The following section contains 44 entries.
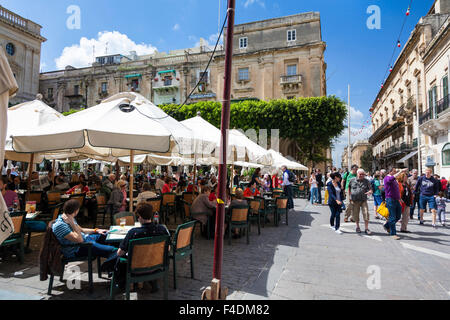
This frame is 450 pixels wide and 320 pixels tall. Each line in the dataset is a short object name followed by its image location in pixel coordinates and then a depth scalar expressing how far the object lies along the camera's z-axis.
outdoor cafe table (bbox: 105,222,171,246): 3.84
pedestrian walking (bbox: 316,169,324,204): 16.00
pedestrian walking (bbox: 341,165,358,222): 9.02
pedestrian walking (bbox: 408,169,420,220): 11.08
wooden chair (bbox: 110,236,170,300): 3.19
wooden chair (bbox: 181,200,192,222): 7.15
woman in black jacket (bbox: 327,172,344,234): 8.05
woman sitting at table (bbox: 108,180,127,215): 6.99
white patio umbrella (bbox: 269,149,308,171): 14.47
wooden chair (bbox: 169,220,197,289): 3.88
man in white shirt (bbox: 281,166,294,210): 12.28
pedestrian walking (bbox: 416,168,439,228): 9.09
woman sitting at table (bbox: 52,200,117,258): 3.65
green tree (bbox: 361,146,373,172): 52.76
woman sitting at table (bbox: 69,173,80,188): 11.30
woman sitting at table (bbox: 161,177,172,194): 9.71
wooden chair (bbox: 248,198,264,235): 7.67
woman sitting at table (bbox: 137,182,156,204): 7.35
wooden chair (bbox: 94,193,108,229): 7.58
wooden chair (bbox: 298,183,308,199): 18.64
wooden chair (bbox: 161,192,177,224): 8.57
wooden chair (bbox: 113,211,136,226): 4.82
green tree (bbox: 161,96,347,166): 25.86
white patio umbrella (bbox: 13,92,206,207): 4.45
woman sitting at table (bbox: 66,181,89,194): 8.73
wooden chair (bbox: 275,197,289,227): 8.73
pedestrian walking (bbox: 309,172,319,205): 15.13
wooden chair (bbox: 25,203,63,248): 5.34
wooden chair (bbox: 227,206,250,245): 6.40
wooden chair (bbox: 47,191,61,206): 7.84
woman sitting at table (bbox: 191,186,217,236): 6.61
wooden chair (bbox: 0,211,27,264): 4.61
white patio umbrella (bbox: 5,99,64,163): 5.81
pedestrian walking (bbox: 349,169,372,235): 7.62
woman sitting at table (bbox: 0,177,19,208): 5.73
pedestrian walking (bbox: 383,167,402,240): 7.31
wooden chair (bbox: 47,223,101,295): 3.62
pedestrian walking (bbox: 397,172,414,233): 7.84
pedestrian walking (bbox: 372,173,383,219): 10.51
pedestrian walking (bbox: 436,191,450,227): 8.93
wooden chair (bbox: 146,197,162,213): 7.21
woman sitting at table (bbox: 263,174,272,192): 13.57
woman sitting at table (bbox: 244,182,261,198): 9.43
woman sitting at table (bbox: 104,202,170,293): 3.41
